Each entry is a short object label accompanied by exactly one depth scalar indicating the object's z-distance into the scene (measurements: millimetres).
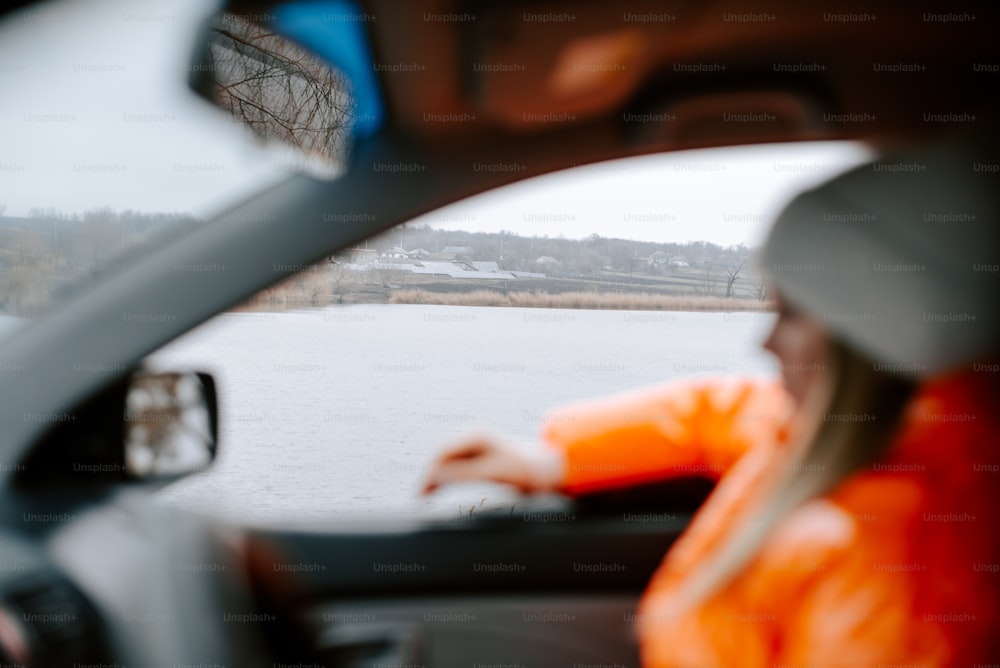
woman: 1017
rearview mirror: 1421
